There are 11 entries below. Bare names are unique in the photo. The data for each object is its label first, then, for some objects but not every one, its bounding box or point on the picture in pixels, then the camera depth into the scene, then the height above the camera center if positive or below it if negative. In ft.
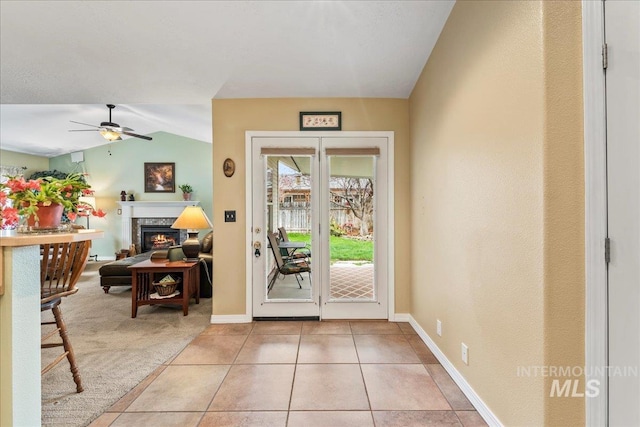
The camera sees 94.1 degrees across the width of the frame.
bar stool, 6.02 -1.27
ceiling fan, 15.56 +4.54
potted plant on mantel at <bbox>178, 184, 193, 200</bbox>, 23.63 +1.94
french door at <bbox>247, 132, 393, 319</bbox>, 10.77 -0.20
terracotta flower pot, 5.03 -0.01
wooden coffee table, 11.40 -2.60
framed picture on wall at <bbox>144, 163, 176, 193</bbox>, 24.53 +3.12
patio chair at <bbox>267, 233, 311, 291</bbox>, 10.97 -1.91
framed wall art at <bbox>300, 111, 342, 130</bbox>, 10.73 +3.37
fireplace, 23.91 +0.07
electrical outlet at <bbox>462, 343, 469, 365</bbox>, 6.27 -2.99
